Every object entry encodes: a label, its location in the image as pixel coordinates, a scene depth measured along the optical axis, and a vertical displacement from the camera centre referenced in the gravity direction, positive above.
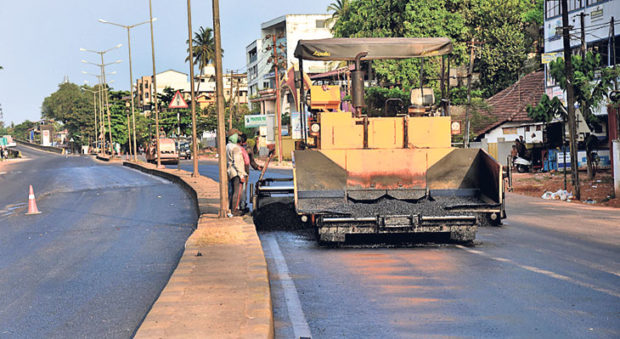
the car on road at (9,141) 109.33 +2.04
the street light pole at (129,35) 51.44 +8.82
